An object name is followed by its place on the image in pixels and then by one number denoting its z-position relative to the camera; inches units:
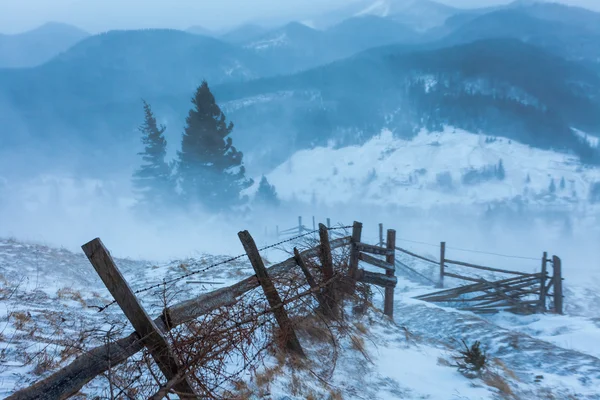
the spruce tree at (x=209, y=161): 1412.4
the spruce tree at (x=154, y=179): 1553.9
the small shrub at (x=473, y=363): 254.8
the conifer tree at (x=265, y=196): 1859.0
